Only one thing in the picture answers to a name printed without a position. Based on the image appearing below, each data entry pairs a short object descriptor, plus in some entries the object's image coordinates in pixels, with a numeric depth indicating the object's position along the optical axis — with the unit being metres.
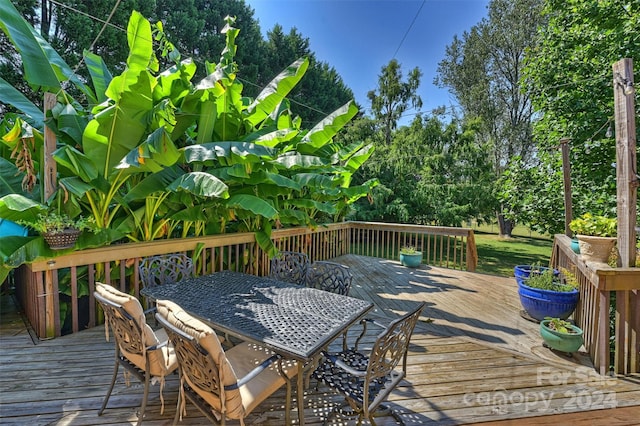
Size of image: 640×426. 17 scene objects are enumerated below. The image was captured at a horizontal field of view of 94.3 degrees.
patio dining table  1.76
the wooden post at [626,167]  2.48
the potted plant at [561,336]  2.76
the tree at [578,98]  5.59
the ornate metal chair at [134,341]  1.75
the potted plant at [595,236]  2.65
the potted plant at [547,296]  3.24
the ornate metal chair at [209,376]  1.45
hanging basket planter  2.72
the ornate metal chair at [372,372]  1.63
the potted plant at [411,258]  6.42
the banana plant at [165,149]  2.89
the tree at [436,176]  10.92
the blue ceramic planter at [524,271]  4.09
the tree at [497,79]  13.70
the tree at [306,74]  13.73
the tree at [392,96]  12.59
